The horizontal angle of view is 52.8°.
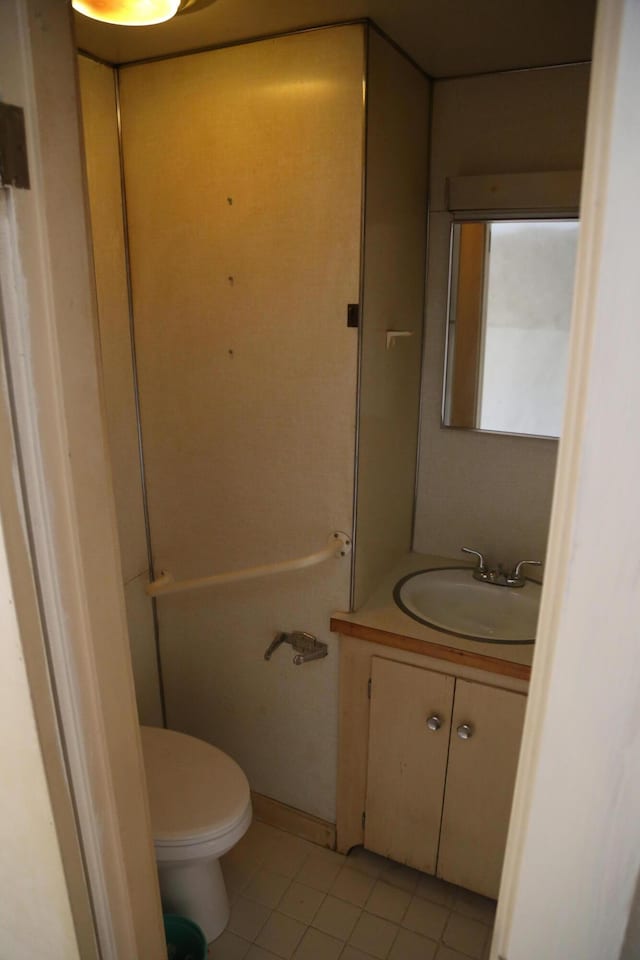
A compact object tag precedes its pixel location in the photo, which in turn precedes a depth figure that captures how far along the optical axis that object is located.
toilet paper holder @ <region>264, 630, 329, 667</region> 1.87
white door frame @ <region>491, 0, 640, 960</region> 0.46
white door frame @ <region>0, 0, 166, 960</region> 0.71
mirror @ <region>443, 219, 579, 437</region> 1.75
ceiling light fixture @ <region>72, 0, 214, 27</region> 1.18
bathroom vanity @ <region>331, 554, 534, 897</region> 1.65
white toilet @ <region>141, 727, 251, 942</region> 1.60
